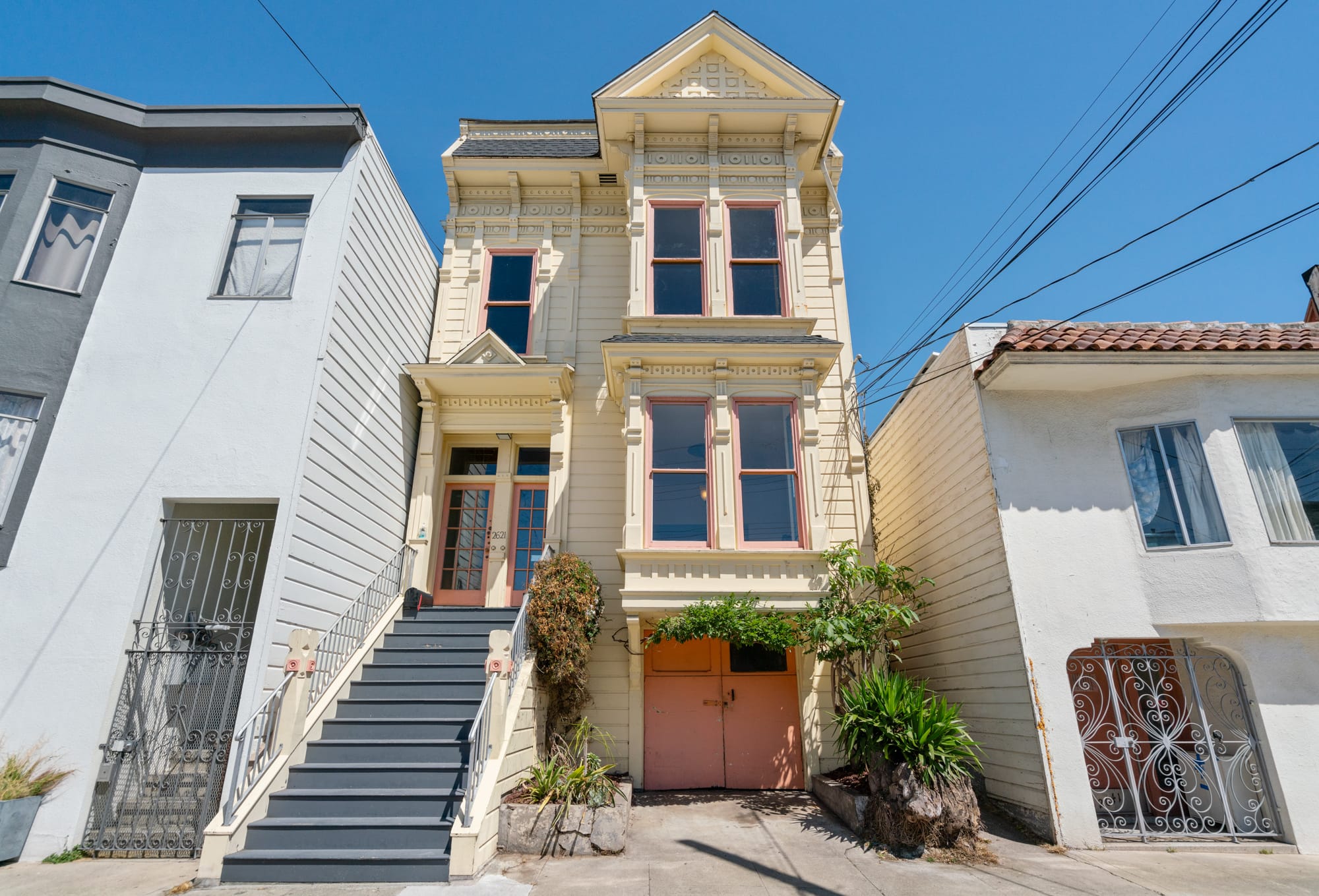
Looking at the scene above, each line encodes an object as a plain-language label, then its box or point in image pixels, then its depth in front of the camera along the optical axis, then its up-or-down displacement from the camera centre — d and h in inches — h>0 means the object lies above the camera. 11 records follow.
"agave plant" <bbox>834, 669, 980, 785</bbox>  252.8 -18.1
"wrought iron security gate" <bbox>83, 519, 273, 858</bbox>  245.4 -12.3
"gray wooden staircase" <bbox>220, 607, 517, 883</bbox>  214.1 -36.2
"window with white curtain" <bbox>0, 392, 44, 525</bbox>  279.1 +104.2
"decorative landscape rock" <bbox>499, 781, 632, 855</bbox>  243.9 -52.9
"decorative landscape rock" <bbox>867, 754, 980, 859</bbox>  245.3 -48.2
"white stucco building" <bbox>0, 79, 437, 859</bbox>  252.5 +98.0
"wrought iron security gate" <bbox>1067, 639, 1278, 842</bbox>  274.2 -27.1
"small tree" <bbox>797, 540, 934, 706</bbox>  311.3 +29.8
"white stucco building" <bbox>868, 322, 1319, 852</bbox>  276.7 +44.7
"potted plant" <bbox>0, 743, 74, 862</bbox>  229.6 -35.9
